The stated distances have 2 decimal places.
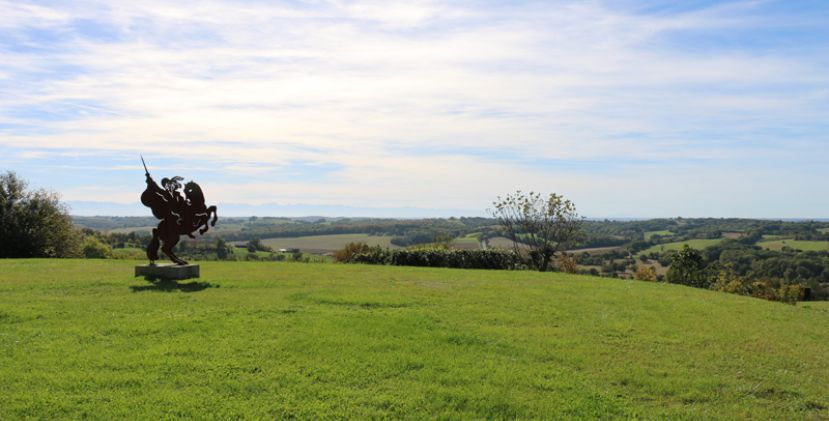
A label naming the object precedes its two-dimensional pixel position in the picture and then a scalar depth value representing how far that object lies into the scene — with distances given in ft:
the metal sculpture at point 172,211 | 54.75
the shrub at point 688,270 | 88.81
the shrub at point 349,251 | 93.45
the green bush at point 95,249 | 111.41
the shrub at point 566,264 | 91.71
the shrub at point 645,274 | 90.78
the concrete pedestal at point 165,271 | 53.83
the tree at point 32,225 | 93.86
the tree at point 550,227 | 100.99
